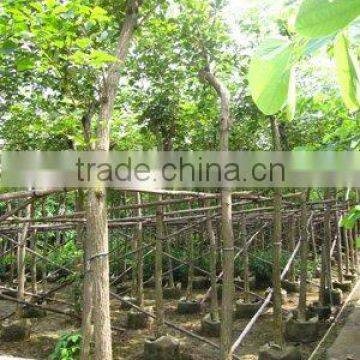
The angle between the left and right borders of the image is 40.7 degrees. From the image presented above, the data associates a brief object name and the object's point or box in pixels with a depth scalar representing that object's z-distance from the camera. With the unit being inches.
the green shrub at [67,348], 216.9
